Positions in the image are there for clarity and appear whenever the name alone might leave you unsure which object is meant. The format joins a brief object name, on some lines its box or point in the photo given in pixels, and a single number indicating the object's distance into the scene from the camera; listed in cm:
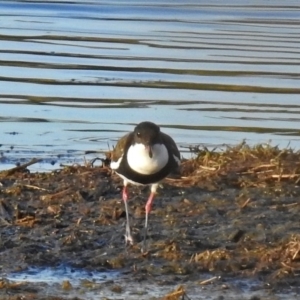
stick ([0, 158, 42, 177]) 1801
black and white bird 1444
